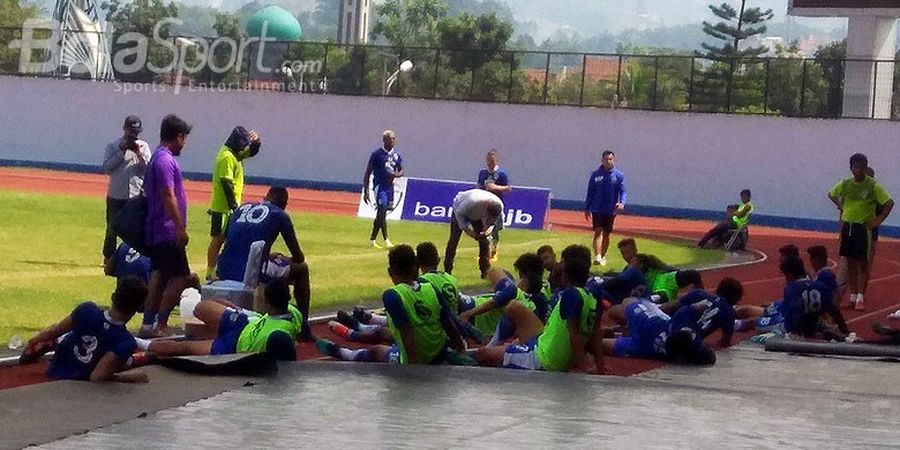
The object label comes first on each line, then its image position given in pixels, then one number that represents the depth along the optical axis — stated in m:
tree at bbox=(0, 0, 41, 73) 69.31
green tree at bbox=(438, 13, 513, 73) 107.31
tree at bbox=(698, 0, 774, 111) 99.69
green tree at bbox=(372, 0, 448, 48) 157.38
